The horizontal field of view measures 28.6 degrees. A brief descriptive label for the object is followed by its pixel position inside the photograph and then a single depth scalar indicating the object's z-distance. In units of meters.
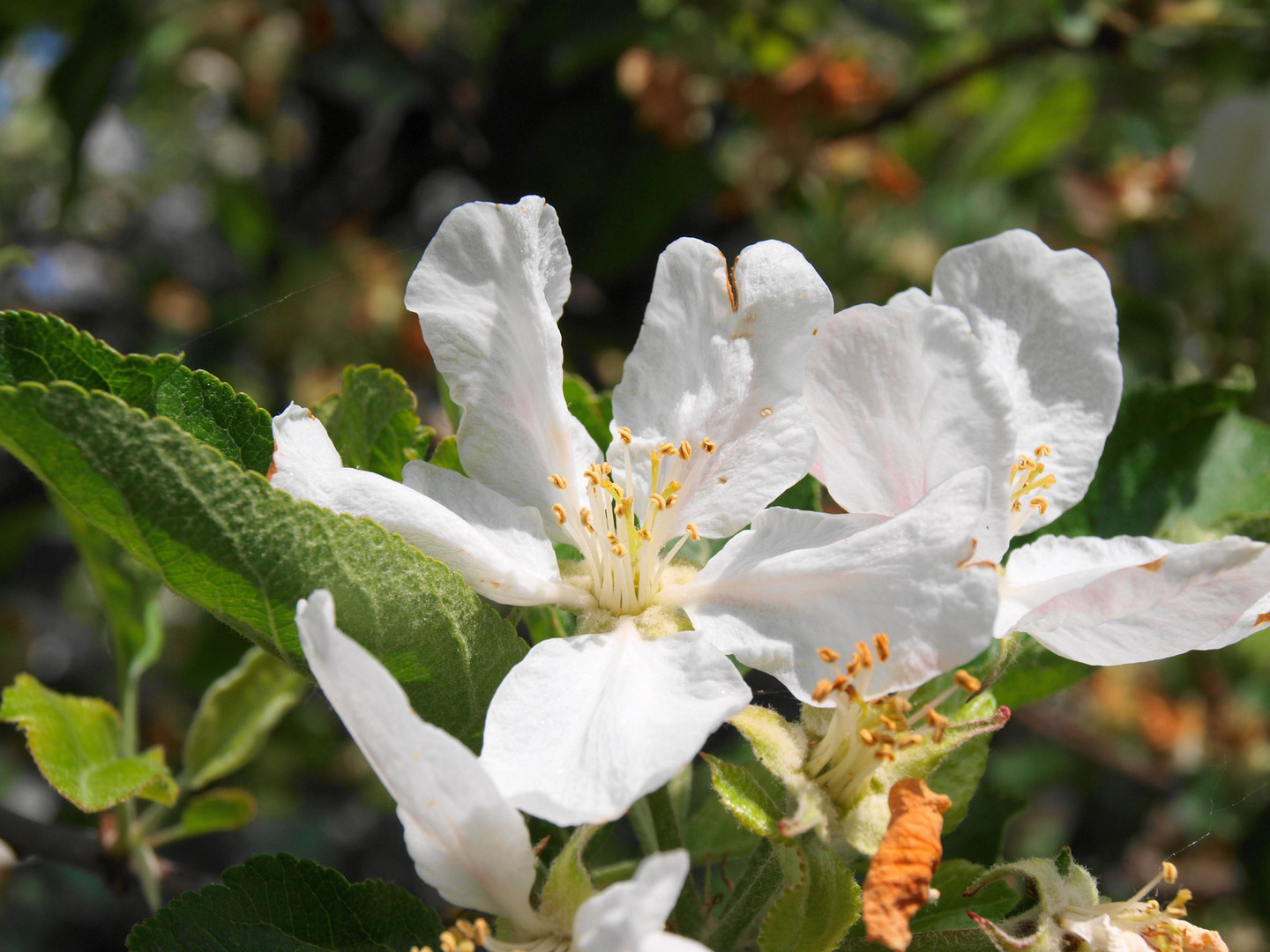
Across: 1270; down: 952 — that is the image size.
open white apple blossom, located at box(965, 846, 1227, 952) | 0.15
